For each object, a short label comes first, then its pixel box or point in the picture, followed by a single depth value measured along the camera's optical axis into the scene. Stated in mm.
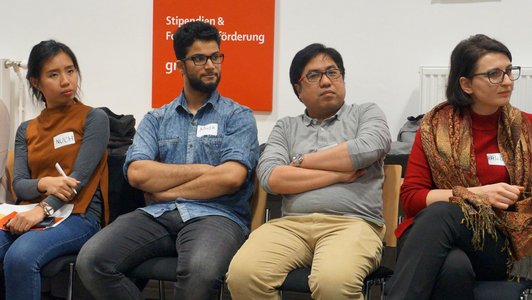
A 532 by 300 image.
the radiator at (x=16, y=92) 4074
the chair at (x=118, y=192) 3186
